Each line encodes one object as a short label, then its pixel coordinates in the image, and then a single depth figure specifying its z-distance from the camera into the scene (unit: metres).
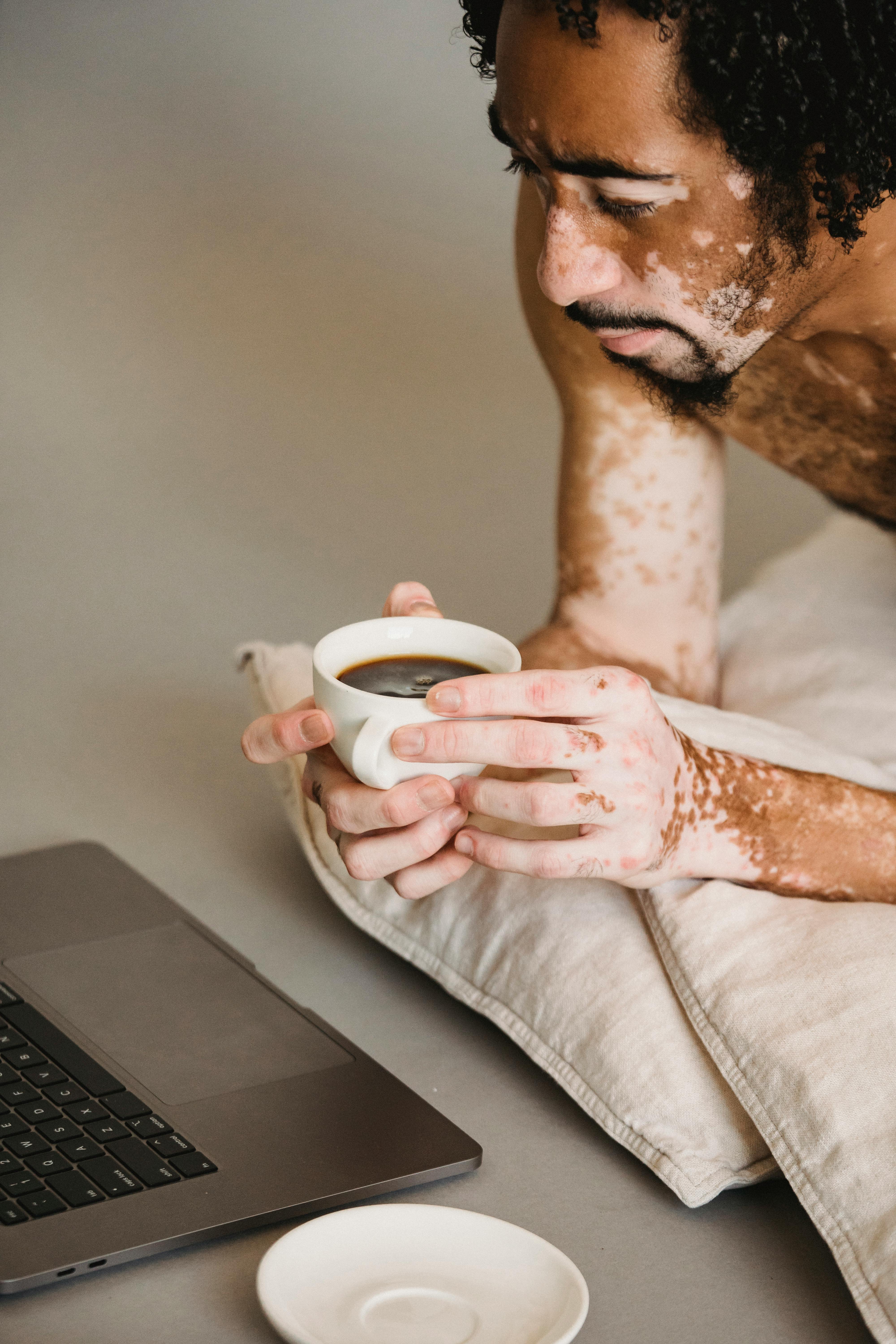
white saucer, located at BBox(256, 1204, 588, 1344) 1.59
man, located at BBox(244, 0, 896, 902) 1.75
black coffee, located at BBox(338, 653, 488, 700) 1.74
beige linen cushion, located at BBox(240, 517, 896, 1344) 1.69
